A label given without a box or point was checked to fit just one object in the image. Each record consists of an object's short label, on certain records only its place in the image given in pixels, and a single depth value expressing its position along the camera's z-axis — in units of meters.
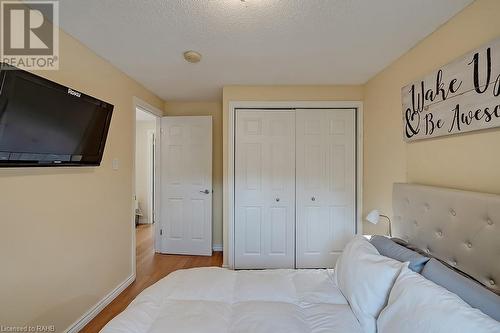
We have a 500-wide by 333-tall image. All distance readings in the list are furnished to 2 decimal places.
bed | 0.95
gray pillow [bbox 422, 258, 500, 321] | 0.90
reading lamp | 2.08
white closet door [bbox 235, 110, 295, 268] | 2.95
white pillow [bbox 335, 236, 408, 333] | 1.15
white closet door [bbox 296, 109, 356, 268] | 2.94
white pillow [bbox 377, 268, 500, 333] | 0.78
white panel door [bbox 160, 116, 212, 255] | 3.54
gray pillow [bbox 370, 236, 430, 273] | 1.26
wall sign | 1.23
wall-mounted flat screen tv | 1.21
